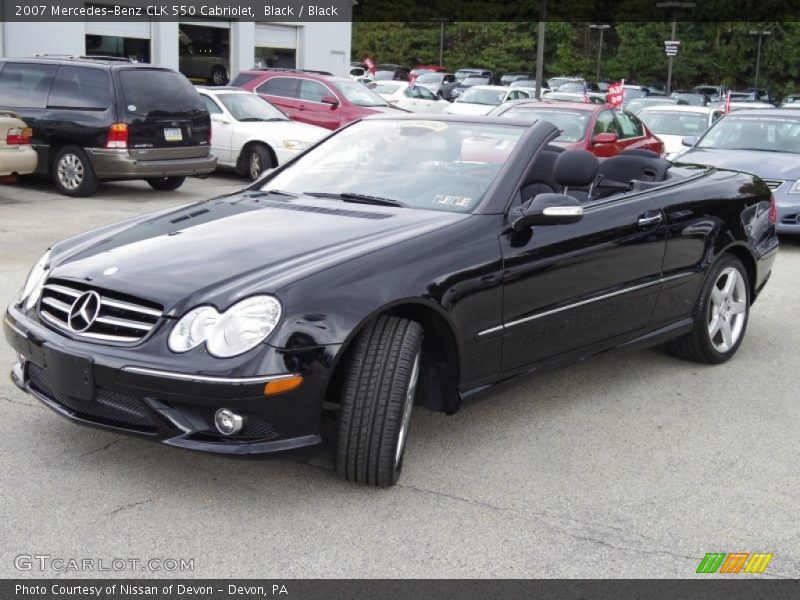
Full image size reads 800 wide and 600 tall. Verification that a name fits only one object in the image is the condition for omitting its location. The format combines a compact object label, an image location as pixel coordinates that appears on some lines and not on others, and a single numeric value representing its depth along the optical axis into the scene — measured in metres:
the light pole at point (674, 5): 38.76
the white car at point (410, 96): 28.91
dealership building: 23.66
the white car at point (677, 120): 17.80
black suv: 12.84
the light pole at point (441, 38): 66.61
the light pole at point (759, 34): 59.74
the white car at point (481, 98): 26.11
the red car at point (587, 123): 13.82
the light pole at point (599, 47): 62.83
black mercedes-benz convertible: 3.71
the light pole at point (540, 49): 25.77
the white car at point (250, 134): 15.59
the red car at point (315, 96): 18.62
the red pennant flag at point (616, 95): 20.58
